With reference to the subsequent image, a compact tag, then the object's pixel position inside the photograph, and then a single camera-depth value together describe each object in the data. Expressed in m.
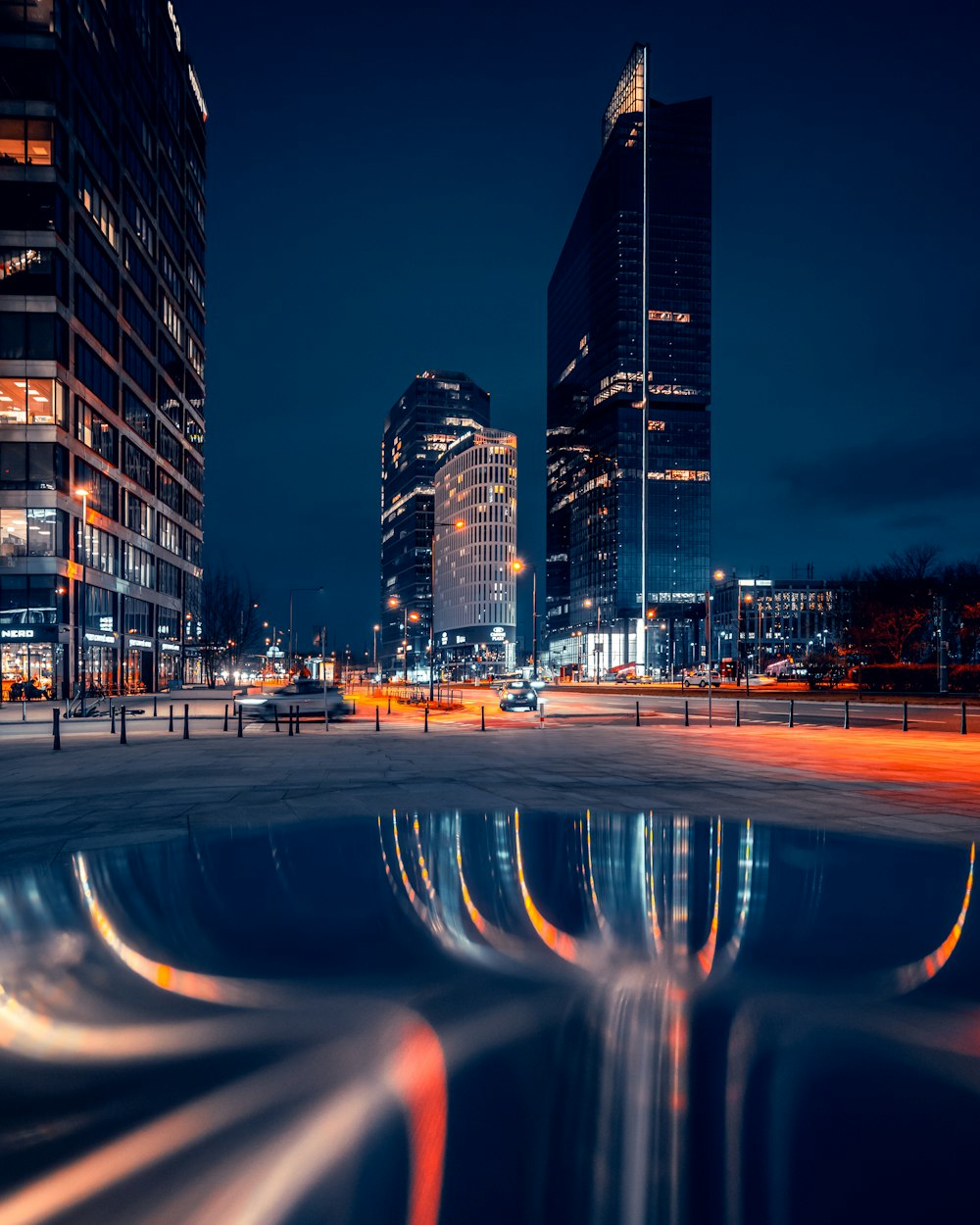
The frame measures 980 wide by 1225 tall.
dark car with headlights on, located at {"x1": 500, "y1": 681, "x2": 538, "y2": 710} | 42.62
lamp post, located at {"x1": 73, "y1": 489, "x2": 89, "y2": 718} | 49.59
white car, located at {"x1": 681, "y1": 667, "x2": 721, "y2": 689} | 80.65
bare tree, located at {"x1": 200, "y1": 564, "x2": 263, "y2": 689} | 86.38
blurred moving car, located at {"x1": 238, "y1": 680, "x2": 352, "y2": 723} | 33.75
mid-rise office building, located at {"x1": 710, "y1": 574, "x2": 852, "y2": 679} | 167.62
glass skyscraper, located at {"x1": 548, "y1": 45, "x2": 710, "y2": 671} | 195.12
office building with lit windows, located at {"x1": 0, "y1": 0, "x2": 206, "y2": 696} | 50.31
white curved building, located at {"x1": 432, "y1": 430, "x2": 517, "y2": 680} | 189.25
